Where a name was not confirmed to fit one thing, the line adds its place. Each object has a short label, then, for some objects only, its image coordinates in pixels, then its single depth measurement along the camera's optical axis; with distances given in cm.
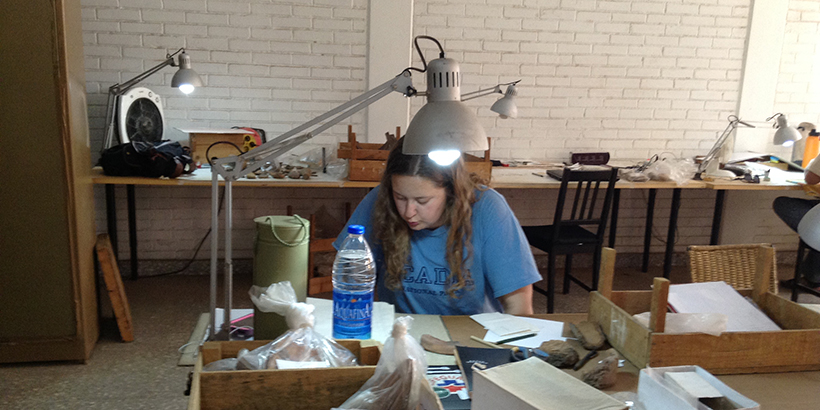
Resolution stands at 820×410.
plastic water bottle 129
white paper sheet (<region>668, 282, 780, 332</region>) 142
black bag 330
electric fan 359
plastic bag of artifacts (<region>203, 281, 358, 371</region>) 105
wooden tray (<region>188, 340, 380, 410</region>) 98
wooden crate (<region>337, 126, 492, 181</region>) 349
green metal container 131
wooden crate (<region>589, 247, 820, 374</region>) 123
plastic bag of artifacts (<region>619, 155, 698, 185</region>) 388
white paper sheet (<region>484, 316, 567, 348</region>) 142
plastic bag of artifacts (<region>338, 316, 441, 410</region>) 94
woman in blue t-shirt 176
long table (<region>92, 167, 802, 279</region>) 337
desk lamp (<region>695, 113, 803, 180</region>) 402
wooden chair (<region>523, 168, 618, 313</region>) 339
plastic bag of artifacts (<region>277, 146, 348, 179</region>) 379
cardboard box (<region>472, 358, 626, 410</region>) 75
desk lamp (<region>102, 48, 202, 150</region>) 351
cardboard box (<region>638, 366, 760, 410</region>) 96
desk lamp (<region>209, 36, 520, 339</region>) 105
